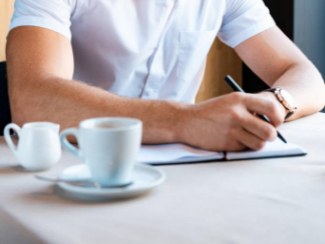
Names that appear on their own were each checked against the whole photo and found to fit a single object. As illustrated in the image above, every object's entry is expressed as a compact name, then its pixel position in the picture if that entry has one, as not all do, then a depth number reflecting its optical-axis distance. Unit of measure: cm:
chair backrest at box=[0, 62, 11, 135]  201
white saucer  124
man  151
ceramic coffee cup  124
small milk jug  139
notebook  144
